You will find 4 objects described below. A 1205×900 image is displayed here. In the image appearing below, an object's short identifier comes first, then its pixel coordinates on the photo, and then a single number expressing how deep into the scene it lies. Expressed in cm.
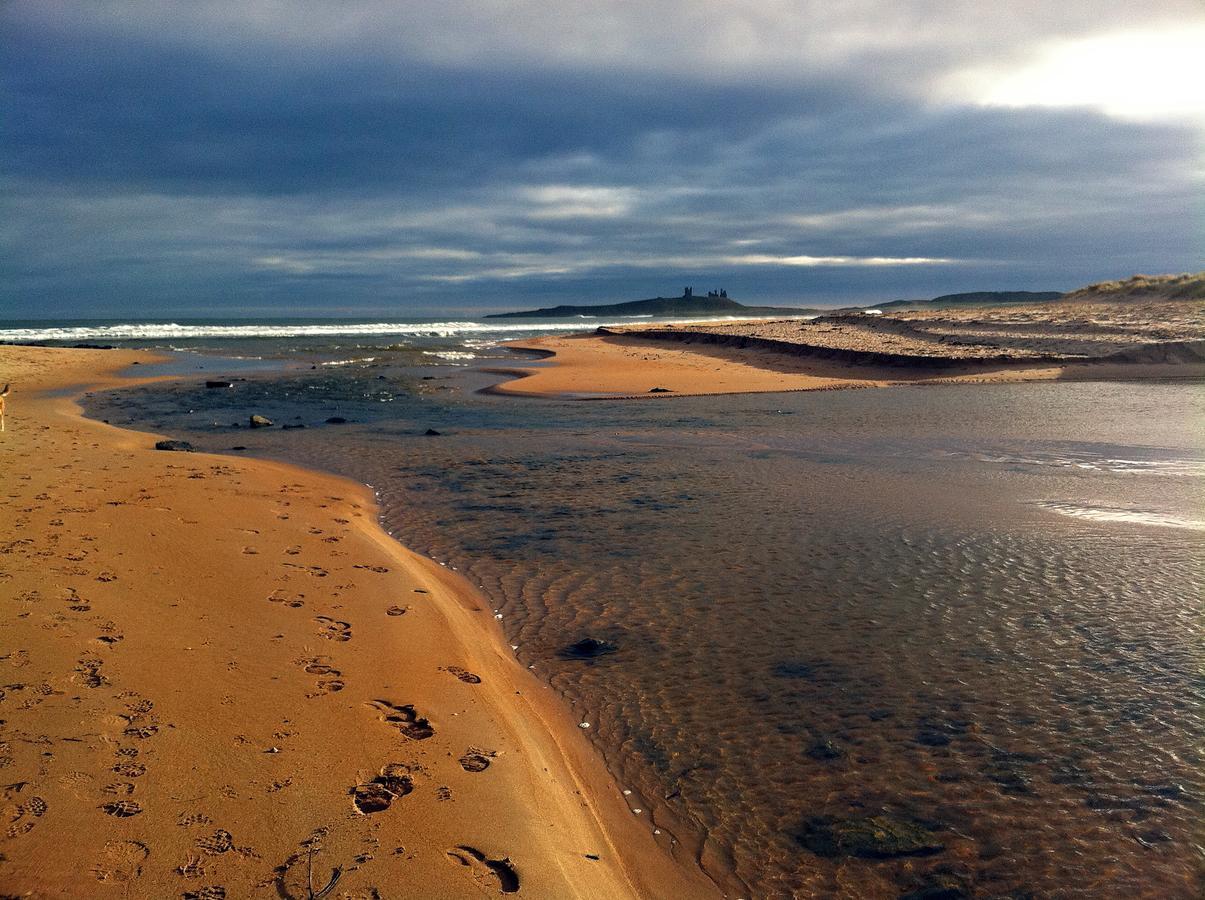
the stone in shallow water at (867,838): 365
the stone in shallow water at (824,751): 438
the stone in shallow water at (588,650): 571
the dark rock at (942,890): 337
